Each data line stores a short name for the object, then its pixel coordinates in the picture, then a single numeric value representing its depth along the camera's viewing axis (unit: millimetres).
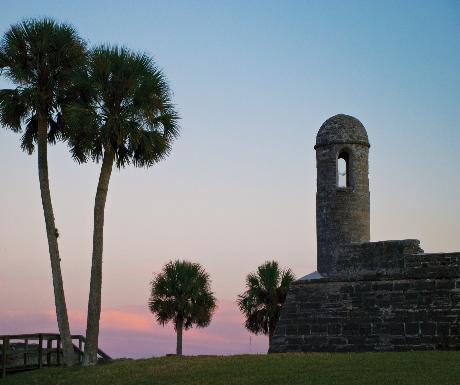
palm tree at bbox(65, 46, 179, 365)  26953
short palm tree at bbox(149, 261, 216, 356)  43719
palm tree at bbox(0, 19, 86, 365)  28641
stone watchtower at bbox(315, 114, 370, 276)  31047
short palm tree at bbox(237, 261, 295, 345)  41062
